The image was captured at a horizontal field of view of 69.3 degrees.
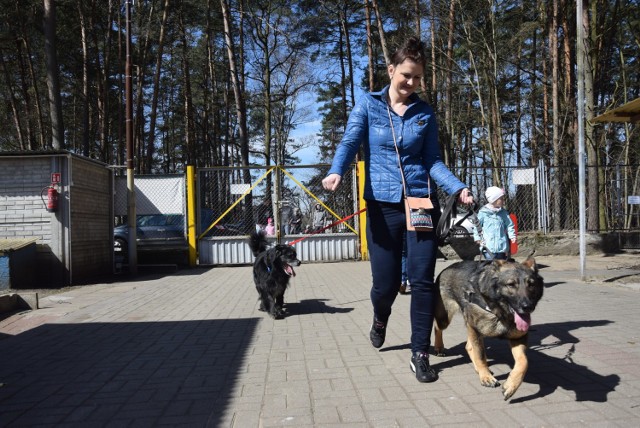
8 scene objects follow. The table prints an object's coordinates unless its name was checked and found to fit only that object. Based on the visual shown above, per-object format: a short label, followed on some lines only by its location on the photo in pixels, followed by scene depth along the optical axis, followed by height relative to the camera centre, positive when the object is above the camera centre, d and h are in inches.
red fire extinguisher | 364.8 +16.5
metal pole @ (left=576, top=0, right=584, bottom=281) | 319.9 +39.5
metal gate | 494.3 +3.3
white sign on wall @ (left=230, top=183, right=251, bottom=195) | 495.8 +29.1
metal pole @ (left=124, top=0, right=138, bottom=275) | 449.7 +52.4
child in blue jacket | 225.5 -8.4
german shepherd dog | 112.3 -24.4
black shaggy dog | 234.5 -30.8
